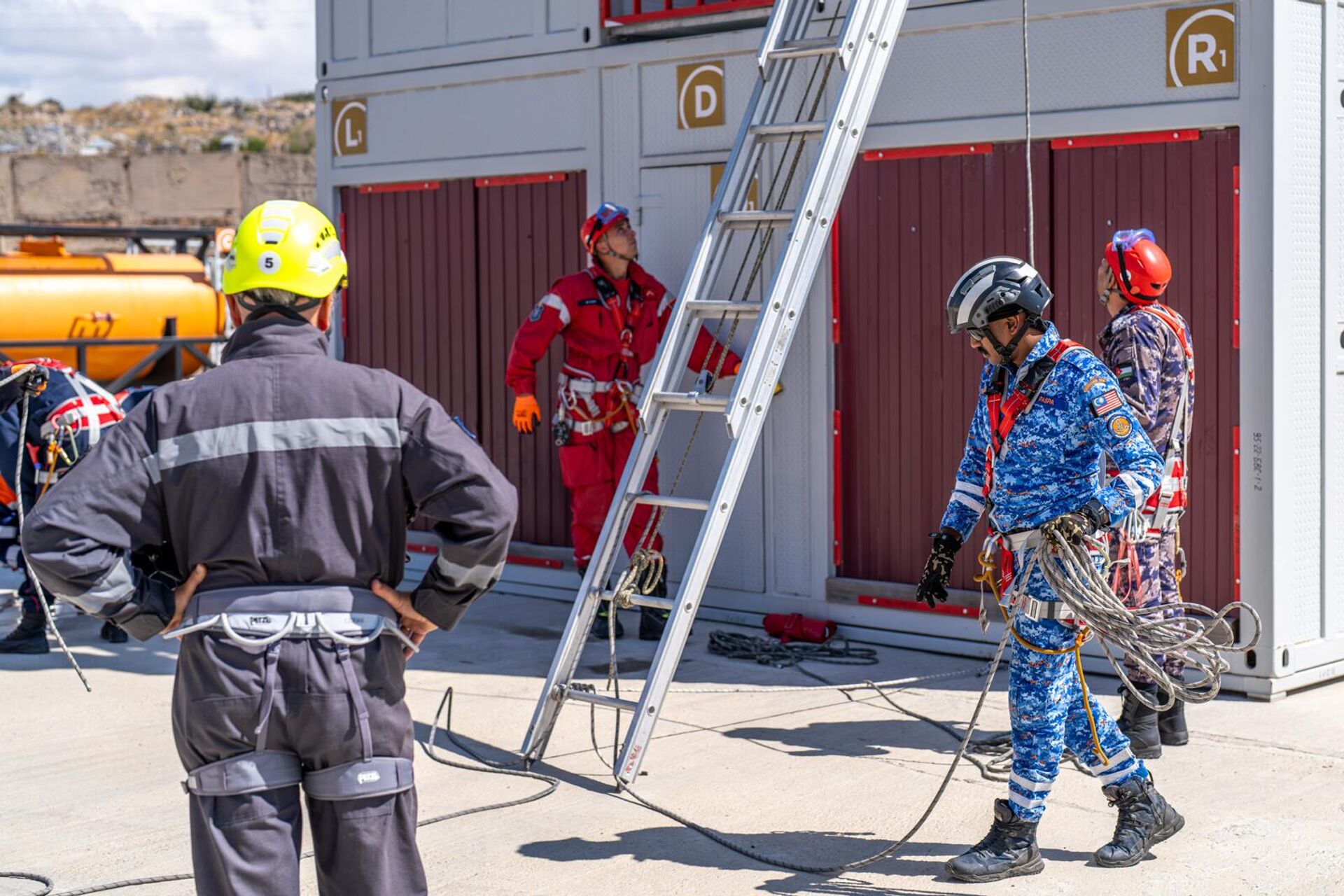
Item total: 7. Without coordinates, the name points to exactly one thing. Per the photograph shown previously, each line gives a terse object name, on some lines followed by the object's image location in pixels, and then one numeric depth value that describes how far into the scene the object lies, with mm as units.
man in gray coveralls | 3535
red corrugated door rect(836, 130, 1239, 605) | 7426
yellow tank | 15867
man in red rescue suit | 8977
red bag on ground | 8617
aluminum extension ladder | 6383
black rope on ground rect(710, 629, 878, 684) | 8281
